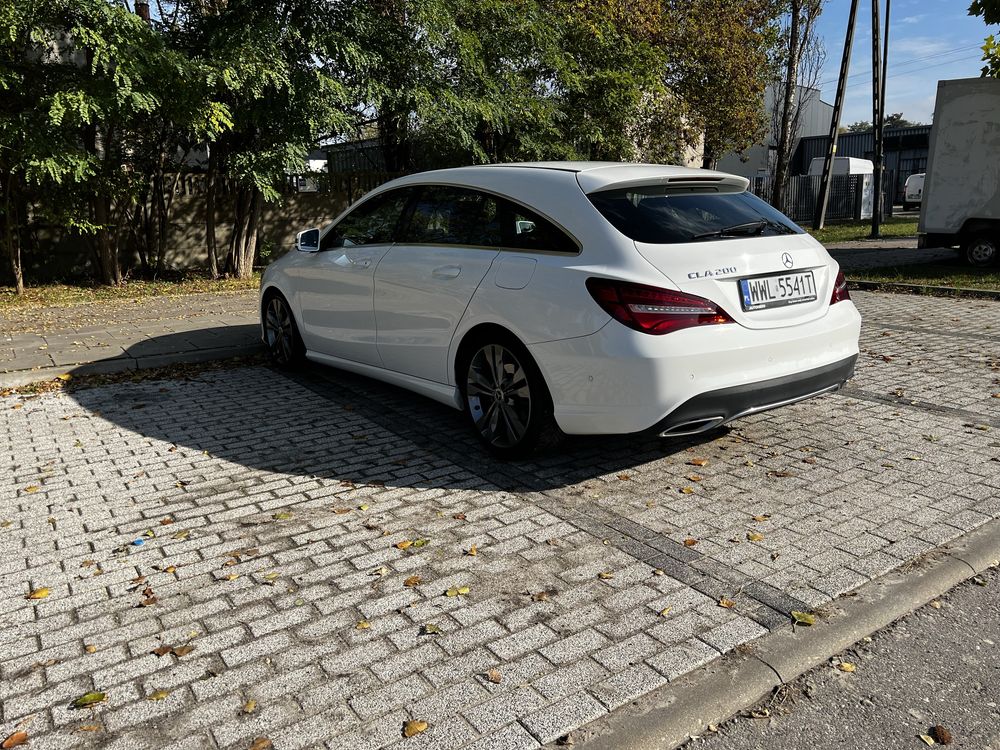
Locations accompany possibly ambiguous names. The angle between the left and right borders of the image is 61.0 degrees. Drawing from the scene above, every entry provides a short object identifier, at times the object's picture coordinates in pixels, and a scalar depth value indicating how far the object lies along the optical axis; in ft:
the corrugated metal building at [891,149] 162.09
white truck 46.37
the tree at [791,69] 83.35
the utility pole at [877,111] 74.74
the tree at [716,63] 70.69
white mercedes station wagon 14.25
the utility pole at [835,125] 75.10
